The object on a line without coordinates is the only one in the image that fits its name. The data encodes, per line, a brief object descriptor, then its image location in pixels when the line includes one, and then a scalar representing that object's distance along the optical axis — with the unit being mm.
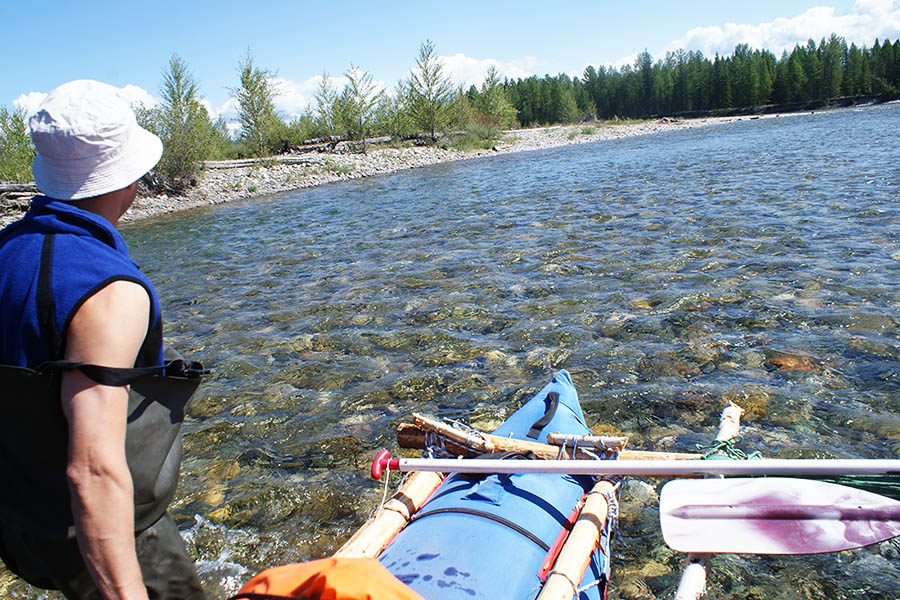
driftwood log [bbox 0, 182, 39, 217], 18967
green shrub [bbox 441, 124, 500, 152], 42438
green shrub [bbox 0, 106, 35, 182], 21391
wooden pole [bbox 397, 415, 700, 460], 3381
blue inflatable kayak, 2418
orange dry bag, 1354
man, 1491
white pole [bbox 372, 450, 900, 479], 2803
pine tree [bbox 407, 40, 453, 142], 44219
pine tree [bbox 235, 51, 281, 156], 37397
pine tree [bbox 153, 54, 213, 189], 24609
